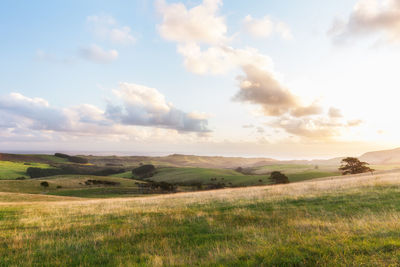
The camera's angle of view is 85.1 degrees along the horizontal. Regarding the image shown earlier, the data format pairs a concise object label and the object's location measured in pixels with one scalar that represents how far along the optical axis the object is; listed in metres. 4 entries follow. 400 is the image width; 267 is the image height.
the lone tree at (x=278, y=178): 83.31
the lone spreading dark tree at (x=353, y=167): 72.00
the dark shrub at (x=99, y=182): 83.72
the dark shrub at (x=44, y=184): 65.19
